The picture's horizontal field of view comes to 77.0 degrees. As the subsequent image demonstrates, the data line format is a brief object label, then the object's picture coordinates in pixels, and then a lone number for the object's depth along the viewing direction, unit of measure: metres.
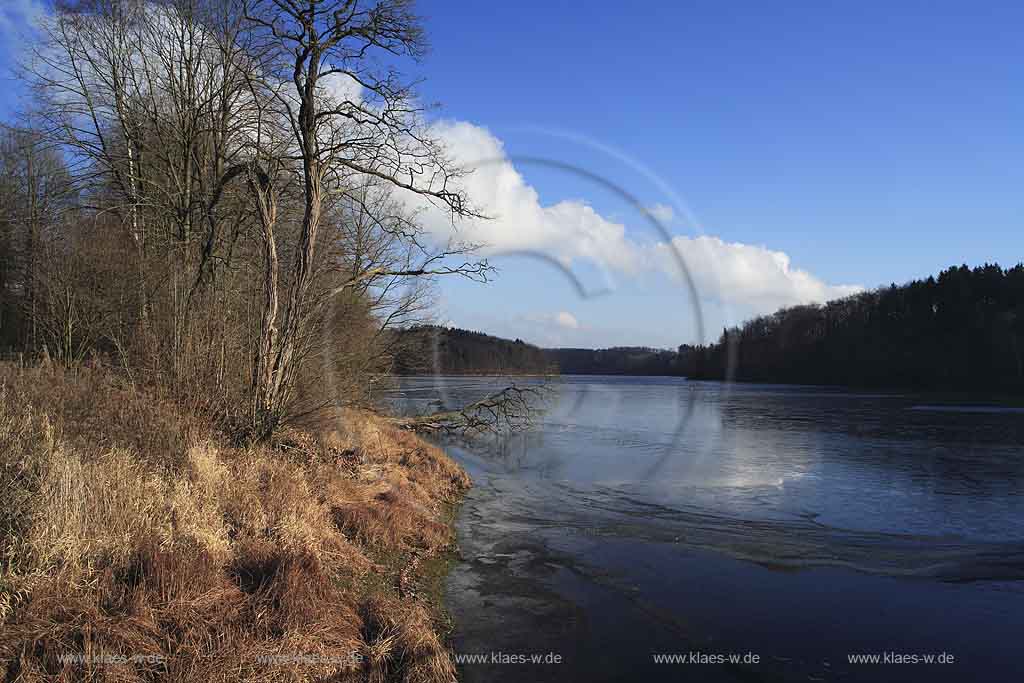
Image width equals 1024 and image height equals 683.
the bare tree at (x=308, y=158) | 11.00
